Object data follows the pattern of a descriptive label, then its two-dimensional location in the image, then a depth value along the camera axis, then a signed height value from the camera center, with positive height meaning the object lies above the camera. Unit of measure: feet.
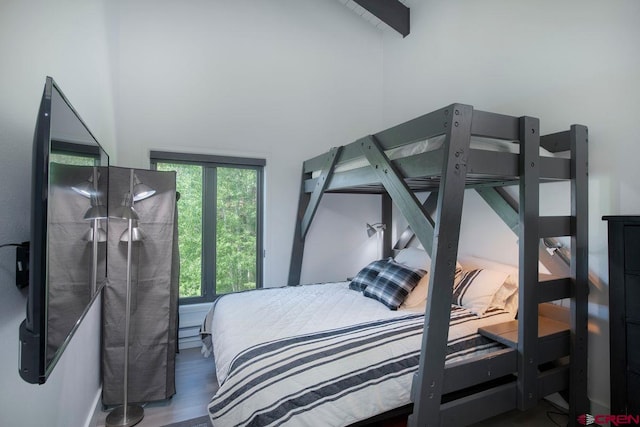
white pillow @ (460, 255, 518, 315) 7.79 -1.90
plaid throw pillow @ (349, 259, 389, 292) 9.57 -1.83
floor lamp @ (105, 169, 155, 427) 6.67 -1.56
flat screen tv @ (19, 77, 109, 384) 2.43 -0.18
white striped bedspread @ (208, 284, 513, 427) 4.73 -2.63
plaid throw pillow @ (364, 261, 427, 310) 8.20 -1.83
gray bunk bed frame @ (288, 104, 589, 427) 5.08 -0.73
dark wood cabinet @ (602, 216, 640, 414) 5.23 -1.60
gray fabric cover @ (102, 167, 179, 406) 7.20 -1.96
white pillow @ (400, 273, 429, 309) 8.28 -2.11
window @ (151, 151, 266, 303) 10.61 -0.21
